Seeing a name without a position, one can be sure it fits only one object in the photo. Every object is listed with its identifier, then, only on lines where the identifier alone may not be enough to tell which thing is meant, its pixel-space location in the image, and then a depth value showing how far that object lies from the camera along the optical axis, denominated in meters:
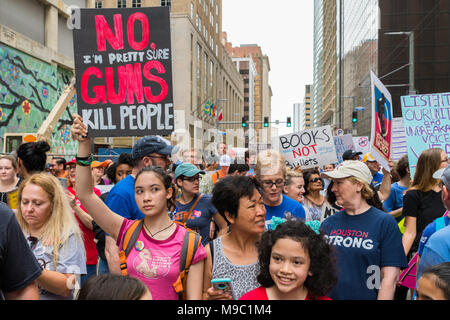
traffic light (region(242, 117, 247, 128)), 34.30
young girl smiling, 2.42
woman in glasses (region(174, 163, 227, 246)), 5.07
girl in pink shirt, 2.91
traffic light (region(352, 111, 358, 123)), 30.78
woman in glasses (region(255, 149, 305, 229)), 4.05
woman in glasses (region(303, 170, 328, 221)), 6.07
